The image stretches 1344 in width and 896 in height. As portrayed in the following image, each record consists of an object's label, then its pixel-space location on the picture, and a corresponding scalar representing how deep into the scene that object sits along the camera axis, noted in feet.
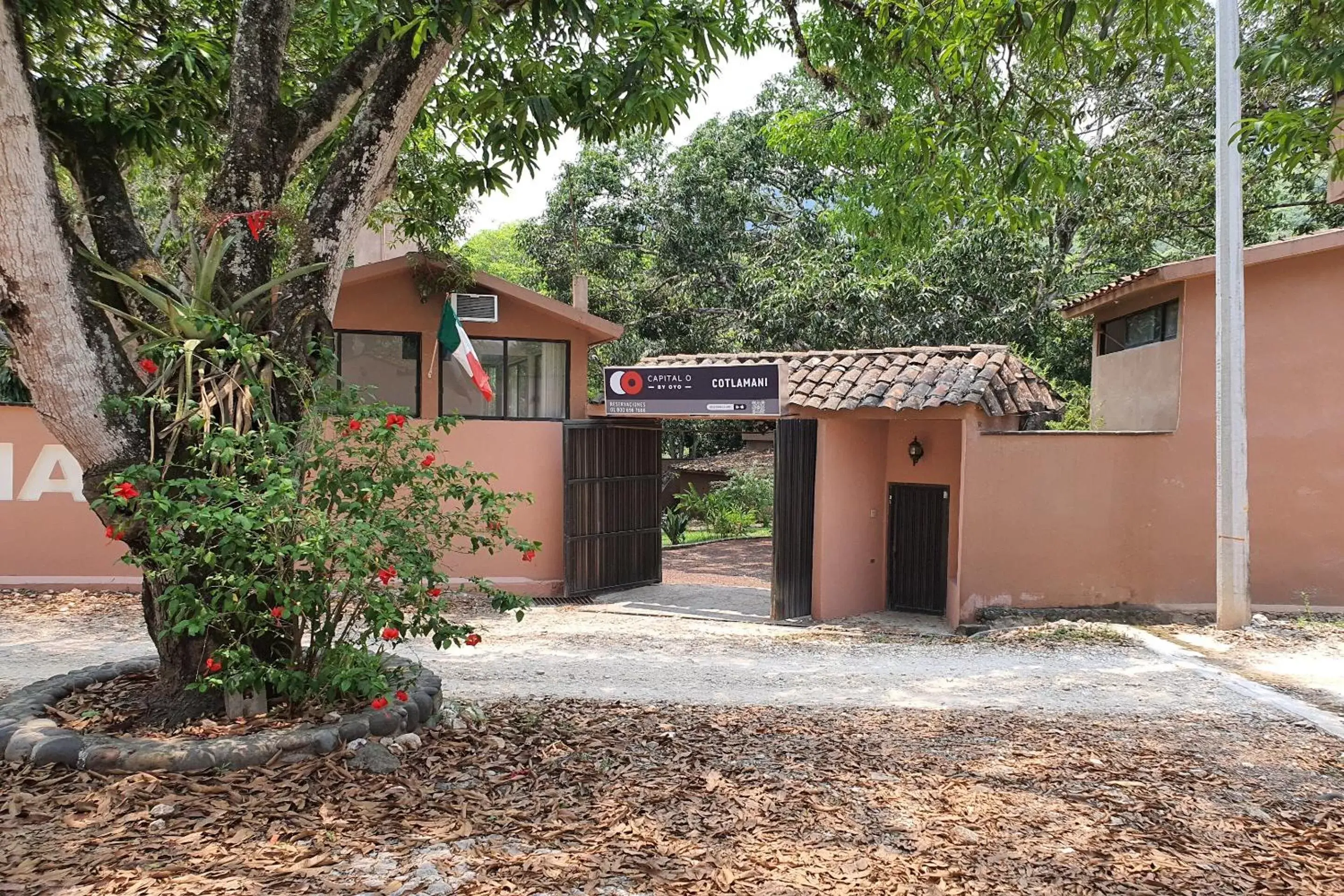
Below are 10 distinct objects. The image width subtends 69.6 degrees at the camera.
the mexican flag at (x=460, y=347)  41.06
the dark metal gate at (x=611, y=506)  44.45
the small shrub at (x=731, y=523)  73.20
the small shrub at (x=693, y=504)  77.66
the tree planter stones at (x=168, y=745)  14.78
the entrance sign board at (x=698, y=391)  40.45
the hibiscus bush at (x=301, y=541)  14.88
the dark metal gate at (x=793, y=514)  39.86
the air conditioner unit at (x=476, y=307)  43.37
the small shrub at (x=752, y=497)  76.18
